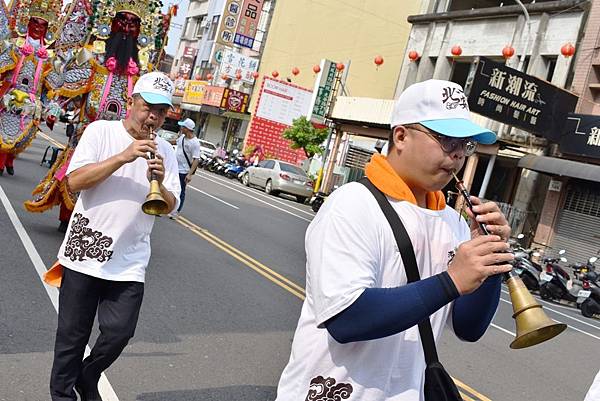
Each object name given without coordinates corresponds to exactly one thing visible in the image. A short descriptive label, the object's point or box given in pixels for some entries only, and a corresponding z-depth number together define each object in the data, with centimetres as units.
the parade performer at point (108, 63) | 809
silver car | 2545
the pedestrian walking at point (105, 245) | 365
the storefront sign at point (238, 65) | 4241
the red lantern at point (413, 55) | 2907
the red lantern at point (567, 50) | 2041
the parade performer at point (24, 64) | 1135
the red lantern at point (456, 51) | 2516
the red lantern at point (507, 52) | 2129
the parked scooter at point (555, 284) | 1385
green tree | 3141
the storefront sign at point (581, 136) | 1880
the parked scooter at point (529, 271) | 1413
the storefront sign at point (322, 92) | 3000
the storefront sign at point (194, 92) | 4581
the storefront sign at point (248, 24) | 4338
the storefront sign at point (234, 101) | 4225
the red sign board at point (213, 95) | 4269
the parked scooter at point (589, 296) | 1299
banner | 3616
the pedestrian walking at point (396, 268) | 198
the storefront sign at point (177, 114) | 5203
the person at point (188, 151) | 1230
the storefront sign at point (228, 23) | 4294
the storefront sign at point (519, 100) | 1864
